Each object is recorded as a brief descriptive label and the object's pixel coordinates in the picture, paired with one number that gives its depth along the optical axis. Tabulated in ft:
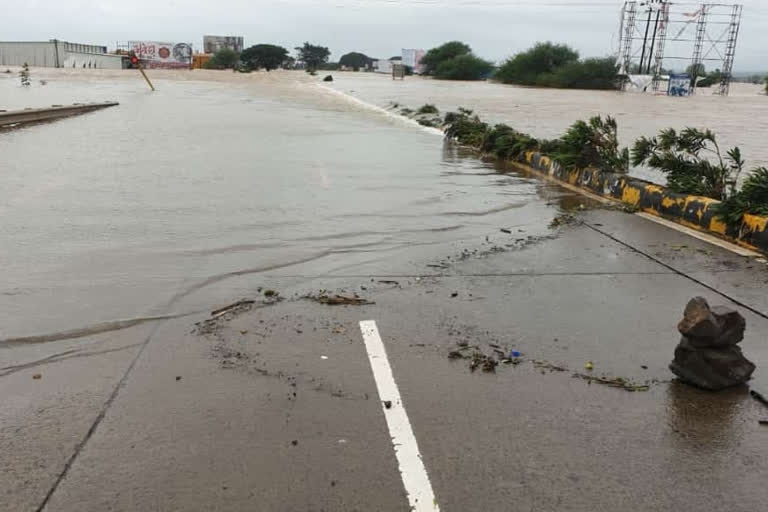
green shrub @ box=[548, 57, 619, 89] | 261.03
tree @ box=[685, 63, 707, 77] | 266.28
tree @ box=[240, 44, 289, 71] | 428.15
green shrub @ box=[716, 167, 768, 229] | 23.32
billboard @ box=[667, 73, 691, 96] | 208.33
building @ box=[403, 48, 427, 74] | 492.78
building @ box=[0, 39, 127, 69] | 345.51
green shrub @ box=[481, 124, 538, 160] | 44.68
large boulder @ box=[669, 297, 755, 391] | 12.80
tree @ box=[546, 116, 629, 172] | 35.24
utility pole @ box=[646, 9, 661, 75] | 279.61
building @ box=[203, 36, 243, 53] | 535.19
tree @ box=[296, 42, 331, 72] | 552.00
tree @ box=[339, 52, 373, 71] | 625.25
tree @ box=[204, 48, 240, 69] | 424.87
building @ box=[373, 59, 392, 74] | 480.60
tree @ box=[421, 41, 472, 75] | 365.81
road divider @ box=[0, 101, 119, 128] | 61.11
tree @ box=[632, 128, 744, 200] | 26.99
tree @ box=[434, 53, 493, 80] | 341.41
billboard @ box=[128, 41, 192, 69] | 433.07
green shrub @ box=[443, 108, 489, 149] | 53.14
